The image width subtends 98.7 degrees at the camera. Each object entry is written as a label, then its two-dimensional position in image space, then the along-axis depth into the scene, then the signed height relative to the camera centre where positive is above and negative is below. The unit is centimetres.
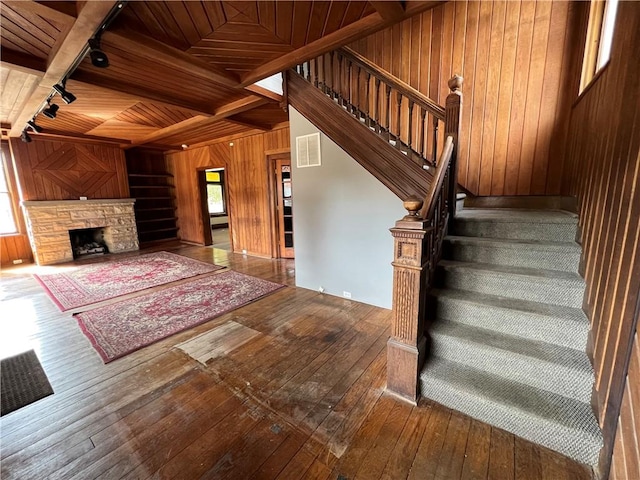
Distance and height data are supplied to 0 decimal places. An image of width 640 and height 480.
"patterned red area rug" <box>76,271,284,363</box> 270 -135
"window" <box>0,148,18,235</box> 582 -8
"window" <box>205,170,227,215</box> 1148 +24
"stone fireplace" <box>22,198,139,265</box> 588 -53
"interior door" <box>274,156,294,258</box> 564 -21
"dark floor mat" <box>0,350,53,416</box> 194 -138
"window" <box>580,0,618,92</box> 212 +127
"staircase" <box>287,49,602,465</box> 154 -82
